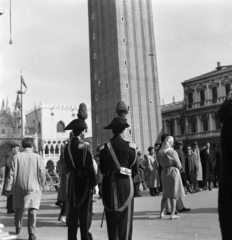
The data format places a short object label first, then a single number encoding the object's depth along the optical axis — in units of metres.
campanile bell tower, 35.25
